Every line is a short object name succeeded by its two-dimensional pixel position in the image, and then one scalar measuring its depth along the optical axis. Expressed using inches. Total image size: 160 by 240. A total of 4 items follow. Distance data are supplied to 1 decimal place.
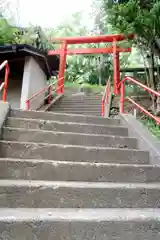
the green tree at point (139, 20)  219.7
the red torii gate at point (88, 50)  350.9
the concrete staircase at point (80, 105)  264.5
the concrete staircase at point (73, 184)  55.2
